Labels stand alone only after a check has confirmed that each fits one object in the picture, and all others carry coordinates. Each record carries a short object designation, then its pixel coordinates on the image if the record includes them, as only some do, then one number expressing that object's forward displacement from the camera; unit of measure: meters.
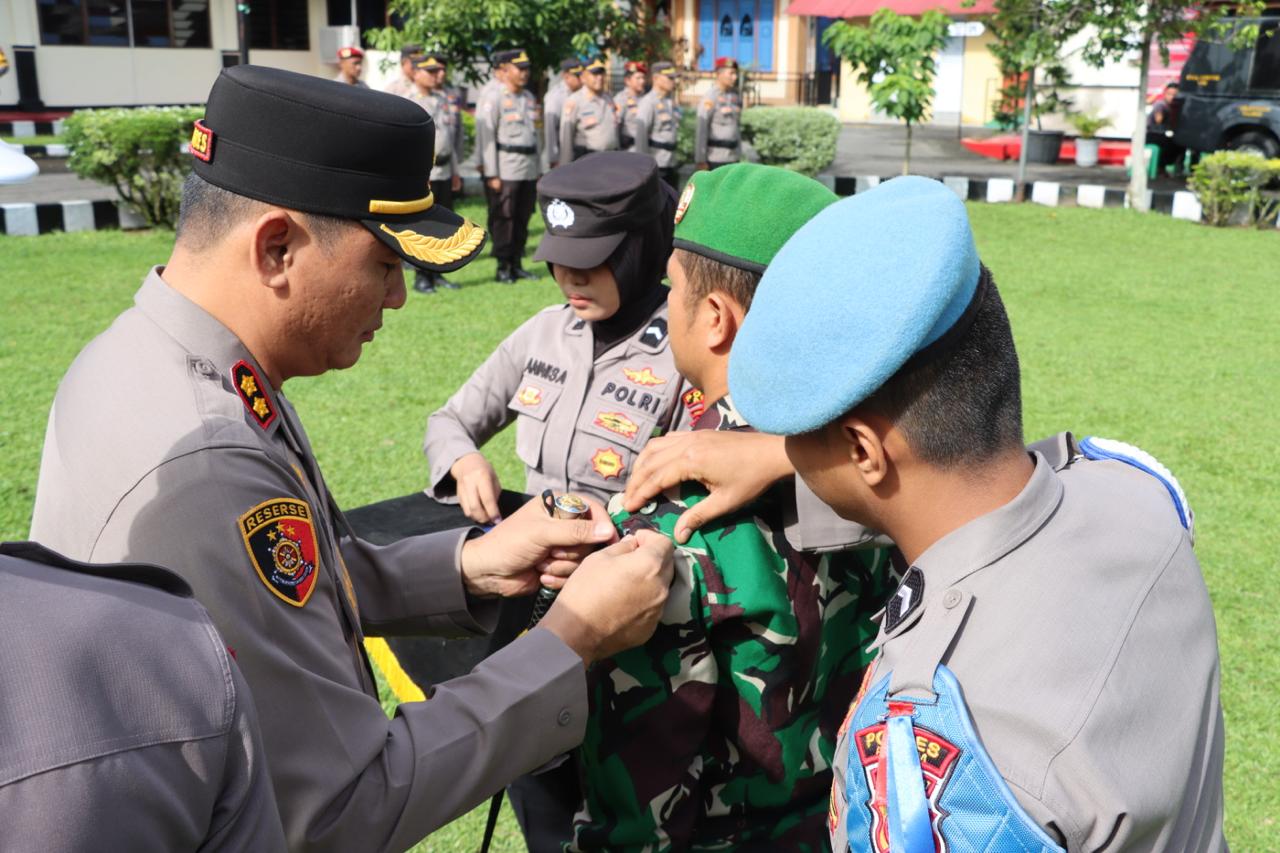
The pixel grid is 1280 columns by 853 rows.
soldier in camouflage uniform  1.70
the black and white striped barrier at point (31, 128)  20.33
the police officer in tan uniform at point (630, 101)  14.71
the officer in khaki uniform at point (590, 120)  13.29
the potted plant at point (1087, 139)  20.67
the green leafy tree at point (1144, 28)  13.93
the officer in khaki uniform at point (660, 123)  14.45
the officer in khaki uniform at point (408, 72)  11.16
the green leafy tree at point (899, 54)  14.52
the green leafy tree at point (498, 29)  14.38
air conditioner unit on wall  24.09
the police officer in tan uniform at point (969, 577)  1.09
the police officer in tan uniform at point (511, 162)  10.36
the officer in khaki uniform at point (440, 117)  10.89
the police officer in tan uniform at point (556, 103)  13.84
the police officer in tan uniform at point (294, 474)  1.44
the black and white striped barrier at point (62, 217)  11.48
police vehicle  16.31
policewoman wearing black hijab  2.86
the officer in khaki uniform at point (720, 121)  15.03
